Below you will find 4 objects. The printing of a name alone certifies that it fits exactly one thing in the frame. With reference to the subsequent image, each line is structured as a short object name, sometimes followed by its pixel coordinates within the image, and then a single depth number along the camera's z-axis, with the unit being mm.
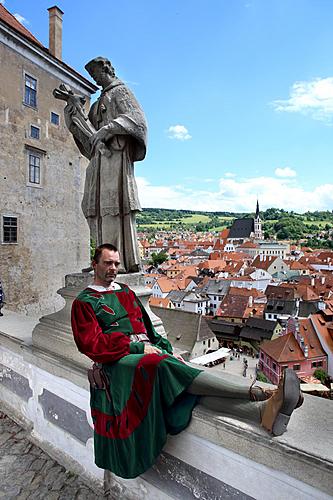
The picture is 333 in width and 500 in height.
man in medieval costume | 1714
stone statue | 2791
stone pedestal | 2619
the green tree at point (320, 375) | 22991
